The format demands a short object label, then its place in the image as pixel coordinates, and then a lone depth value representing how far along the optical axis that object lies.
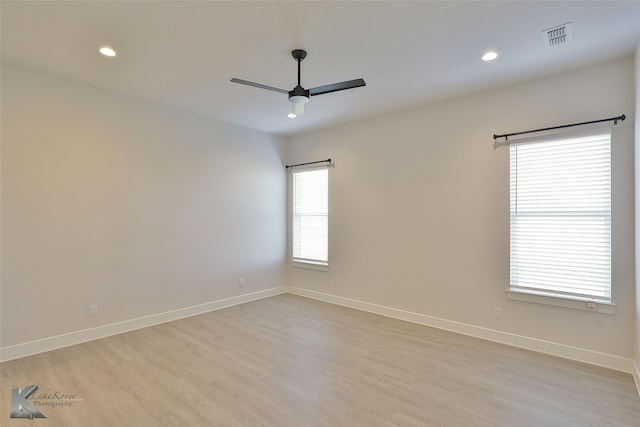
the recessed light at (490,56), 2.90
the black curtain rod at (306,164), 5.35
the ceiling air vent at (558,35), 2.51
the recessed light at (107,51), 2.83
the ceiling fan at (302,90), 2.78
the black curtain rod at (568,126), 2.97
